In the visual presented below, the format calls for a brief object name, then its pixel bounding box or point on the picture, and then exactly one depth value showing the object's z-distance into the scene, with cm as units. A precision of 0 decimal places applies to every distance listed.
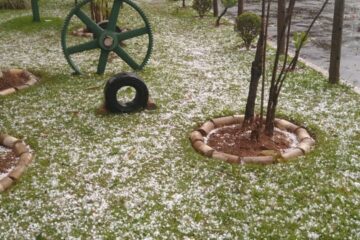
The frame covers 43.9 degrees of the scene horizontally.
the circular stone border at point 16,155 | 612
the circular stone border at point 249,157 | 664
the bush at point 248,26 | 1258
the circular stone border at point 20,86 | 952
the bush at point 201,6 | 1717
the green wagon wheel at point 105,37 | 1017
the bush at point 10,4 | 1966
